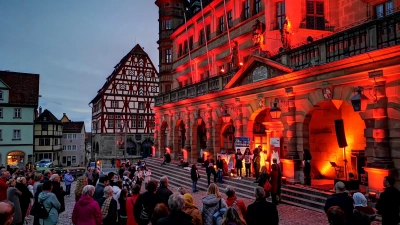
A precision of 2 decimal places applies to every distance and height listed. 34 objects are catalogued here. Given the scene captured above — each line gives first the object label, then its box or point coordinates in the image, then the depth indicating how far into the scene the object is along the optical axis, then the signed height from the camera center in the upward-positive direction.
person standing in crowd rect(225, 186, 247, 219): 6.59 -1.63
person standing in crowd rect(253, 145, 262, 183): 16.86 -1.93
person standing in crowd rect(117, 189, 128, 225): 7.82 -2.05
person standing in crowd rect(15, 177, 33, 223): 9.55 -2.07
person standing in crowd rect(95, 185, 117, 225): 7.09 -1.87
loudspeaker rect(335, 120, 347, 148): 13.79 -0.32
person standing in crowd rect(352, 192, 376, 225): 5.80 -1.68
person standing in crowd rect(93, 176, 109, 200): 8.75 -1.70
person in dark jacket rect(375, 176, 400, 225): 7.34 -1.92
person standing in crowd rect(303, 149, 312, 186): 14.75 -1.96
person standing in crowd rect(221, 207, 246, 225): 5.01 -1.50
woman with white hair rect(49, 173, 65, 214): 9.12 -1.76
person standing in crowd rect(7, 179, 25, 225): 8.20 -1.88
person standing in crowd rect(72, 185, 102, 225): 6.45 -1.76
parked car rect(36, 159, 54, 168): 43.88 -5.07
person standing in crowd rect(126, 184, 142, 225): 7.40 -1.87
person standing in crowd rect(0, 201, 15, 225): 3.88 -1.07
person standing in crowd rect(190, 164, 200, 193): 18.25 -2.94
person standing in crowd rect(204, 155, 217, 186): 18.59 -2.64
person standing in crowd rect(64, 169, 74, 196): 17.84 -2.98
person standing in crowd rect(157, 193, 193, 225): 4.71 -1.38
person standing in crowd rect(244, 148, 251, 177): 17.96 -1.88
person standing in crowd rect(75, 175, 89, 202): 8.99 -1.66
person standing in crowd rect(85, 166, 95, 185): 15.62 -2.39
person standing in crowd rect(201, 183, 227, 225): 6.34 -1.65
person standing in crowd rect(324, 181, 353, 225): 6.37 -1.58
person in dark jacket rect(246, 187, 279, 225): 5.81 -1.65
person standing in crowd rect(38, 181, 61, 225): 7.42 -1.79
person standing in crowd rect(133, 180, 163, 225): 6.98 -1.71
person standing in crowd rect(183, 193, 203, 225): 5.96 -1.65
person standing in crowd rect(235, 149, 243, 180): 18.31 -1.98
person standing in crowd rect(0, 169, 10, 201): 8.57 -1.68
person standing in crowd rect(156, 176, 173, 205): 7.44 -1.56
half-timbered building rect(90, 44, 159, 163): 52.31 +3.48
